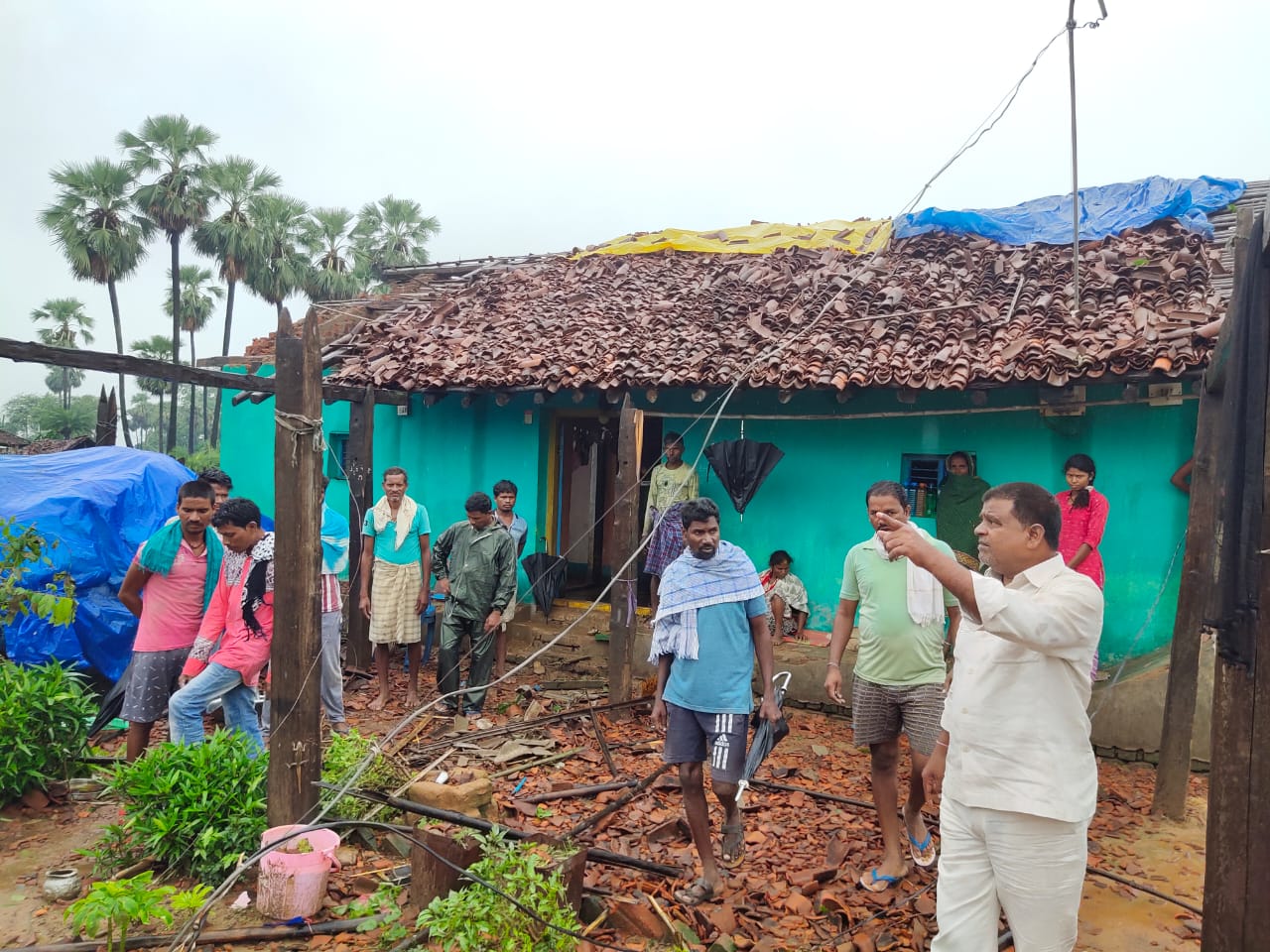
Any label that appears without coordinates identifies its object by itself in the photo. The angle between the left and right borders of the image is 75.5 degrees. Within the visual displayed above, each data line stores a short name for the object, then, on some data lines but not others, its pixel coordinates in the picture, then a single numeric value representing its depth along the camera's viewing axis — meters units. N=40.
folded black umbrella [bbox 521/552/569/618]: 9.33
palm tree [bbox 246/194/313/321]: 25.22
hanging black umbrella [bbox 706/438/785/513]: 8.31
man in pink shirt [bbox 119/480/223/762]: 5.09
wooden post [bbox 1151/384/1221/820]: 5.28
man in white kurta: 2.42
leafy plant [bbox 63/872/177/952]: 3.39
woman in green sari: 7.58
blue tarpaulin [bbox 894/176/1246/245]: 9.34
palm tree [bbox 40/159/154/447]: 23.31
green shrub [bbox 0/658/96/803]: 4.94
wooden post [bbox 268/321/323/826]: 4.29
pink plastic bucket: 3.85
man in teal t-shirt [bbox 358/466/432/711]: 7.45
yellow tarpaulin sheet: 11.00
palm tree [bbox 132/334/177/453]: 35.38
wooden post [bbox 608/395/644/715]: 7.58
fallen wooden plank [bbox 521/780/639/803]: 5.45
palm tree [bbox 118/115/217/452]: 23.64
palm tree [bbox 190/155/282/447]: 24.53
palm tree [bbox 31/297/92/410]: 36.00
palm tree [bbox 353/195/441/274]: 27.19
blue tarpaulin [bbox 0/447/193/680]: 7.38
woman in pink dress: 6.27
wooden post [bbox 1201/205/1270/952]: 2.50
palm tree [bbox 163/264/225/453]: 31.25
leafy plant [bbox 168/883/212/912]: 3.54
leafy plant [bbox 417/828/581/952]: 3.36
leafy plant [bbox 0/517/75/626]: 4.79
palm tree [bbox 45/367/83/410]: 56.98
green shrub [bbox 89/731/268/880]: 4.26
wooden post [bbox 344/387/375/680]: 8.76
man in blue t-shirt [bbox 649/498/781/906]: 4.07
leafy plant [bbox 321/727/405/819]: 4.91
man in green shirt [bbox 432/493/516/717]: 6.89
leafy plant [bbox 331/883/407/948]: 3.69
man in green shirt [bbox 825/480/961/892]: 4.18
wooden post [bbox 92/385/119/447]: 13.20
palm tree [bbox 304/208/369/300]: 26.12
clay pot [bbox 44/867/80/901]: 4.14
